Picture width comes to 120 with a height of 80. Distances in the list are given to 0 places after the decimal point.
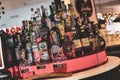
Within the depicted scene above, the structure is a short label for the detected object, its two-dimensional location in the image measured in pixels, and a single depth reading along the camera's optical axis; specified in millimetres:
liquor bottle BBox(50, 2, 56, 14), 1895
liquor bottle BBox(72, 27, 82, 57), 1857
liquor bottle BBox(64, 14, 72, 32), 1871
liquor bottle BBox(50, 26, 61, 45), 1811
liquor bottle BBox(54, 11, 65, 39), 1835
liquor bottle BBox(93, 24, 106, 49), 2068
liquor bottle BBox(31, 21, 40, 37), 1895
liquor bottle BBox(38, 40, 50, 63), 1827
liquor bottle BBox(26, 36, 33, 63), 1912
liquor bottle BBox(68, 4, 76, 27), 1943
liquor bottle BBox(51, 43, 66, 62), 1788
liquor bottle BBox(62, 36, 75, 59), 1801
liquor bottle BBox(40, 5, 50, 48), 1840
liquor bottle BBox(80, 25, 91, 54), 1902
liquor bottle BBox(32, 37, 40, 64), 1874
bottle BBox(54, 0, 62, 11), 1902
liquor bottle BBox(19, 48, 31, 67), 1927
